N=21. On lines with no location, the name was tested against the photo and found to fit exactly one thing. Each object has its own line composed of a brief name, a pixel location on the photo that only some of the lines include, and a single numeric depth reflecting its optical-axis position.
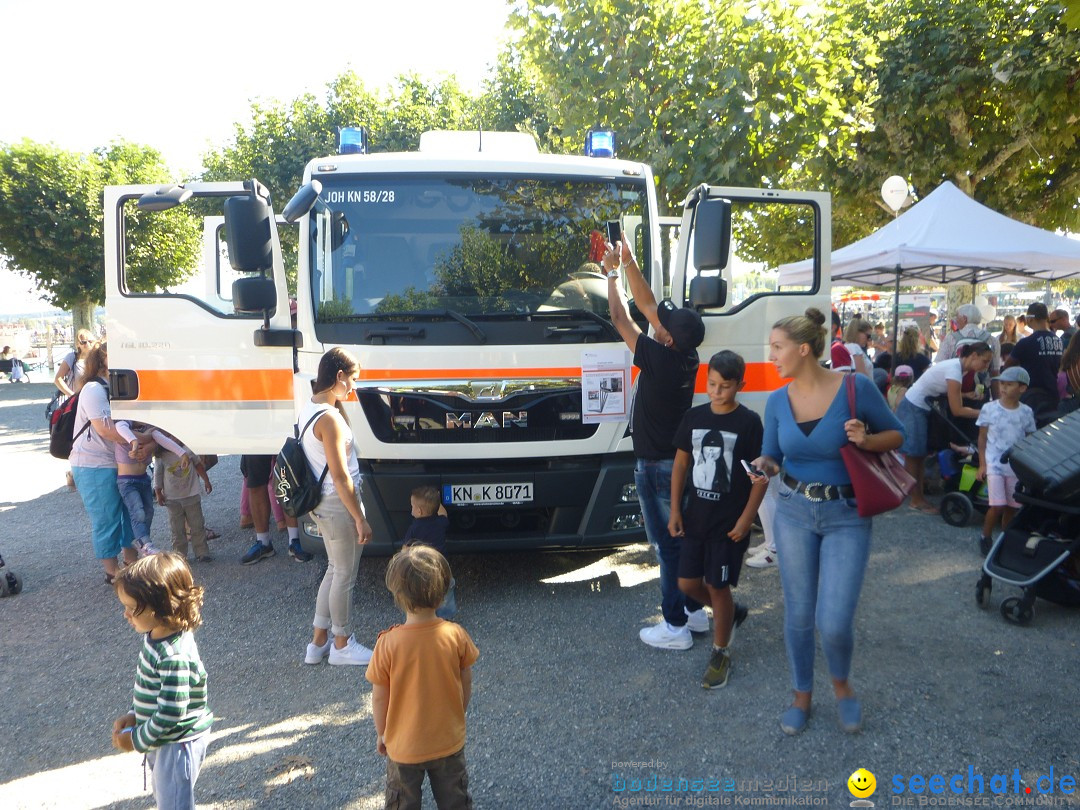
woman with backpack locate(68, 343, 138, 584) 5.66
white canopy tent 9.41
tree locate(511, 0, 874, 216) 9.77
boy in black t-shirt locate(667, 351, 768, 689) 4.05
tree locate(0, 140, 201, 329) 26.42
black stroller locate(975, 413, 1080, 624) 4.78
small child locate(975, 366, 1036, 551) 6.09
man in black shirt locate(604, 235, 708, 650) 4.44
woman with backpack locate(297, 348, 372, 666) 4.20
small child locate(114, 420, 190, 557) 5.88
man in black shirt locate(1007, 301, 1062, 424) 7.43
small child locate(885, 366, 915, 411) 8.82
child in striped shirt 2.52
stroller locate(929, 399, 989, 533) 7.05
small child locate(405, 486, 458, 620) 4.77
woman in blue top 3.47
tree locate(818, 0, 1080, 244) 14.25
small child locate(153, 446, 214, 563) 6.30
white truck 4.95
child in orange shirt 2.57
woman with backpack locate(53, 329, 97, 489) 6.66
